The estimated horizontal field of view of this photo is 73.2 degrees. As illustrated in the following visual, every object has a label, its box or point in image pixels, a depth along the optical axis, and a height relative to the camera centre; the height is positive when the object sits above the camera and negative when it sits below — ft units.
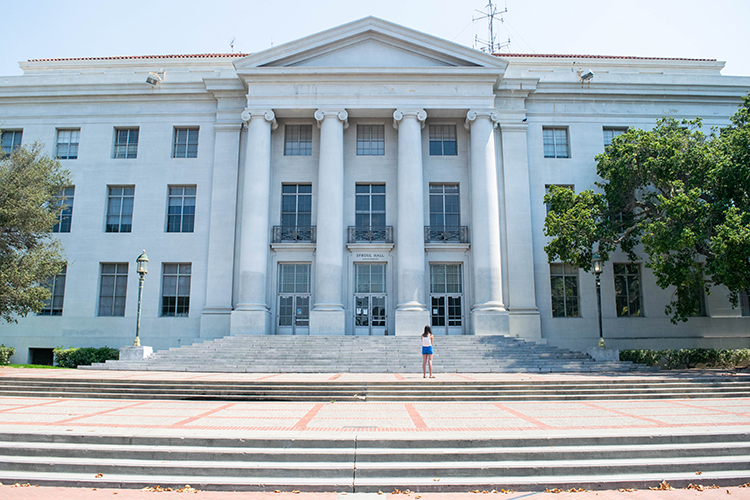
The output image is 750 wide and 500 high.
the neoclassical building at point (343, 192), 85.56 +20.87
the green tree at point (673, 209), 63.62 +14.29
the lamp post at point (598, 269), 72.33 +5.66
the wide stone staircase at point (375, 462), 23.82 -7.71
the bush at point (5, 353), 80.94 -7.05
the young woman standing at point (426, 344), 55.62 -3.87
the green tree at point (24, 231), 69.05 +11.31
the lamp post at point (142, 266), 71.29 +6.21
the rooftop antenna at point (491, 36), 121.44 +66.35
